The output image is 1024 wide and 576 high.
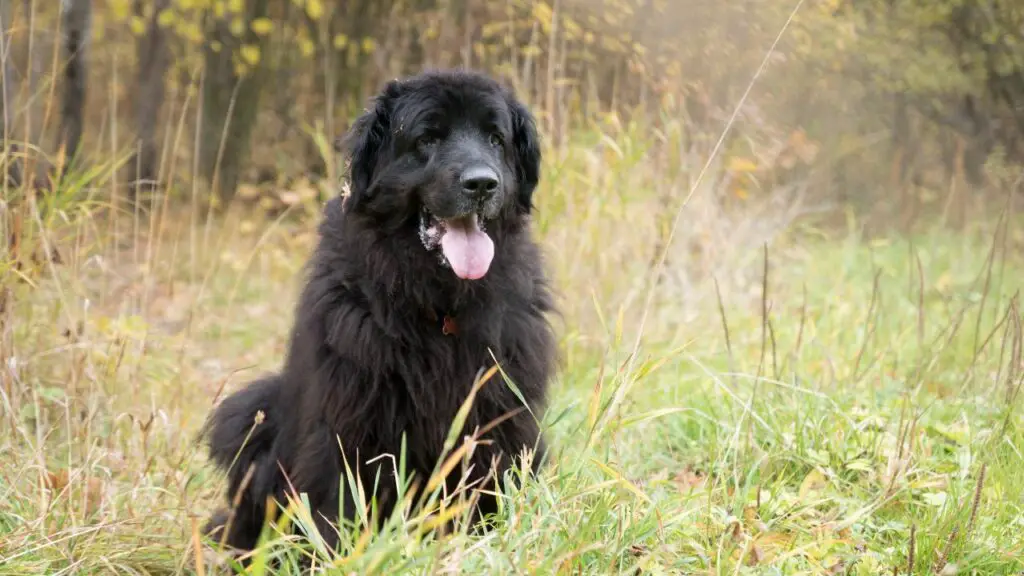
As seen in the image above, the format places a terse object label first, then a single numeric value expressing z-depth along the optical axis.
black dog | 2.96
